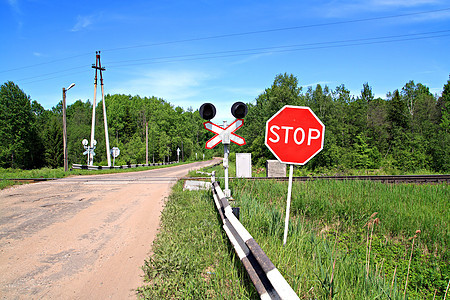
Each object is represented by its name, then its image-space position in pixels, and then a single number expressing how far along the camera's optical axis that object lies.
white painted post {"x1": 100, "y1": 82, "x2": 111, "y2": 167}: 34.17
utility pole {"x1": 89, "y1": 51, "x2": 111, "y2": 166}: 32.89
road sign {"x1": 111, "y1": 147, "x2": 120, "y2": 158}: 34.32
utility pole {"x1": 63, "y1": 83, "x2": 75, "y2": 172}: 24.72
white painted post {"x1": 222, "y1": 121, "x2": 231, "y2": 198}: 7.54
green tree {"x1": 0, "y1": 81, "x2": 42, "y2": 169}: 62.00
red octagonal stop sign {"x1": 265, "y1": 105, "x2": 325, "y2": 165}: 4.53
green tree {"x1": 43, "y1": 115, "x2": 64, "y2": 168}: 70.75
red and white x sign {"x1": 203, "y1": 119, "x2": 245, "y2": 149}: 7.56
